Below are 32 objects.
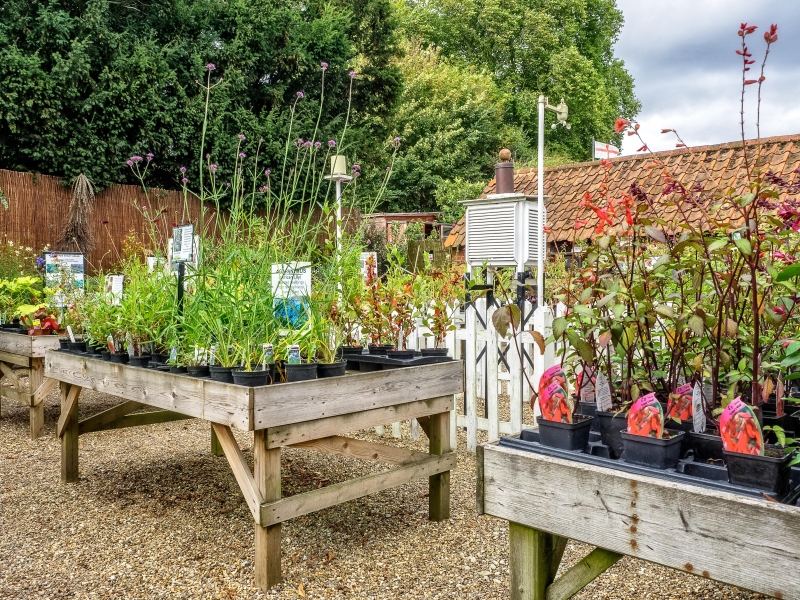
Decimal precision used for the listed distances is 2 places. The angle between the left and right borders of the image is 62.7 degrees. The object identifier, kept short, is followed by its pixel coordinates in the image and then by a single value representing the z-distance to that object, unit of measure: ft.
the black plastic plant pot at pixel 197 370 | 8.48
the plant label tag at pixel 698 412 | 5.13
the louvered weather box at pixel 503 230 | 17.63
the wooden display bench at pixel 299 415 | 7.48
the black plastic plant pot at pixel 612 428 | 5.35
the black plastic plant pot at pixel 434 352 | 10.31
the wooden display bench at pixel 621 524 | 4.13
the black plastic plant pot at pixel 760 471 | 4.34
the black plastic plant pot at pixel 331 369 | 8.43
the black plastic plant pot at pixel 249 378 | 7.60
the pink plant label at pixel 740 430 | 4.42
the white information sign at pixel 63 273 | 16.58
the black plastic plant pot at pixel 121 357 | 10.11
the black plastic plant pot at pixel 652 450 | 4.79
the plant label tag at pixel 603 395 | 5.65
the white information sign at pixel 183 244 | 9.28
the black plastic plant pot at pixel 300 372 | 8.07
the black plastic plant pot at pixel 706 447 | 5.02
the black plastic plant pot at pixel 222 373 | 8.00
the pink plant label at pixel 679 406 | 5.28
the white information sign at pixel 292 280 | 8.60
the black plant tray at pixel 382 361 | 9.40
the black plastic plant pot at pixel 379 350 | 10.05
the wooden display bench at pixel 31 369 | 14.88
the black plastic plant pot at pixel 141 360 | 9.68
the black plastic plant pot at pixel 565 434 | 5.24
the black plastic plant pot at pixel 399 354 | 9.89
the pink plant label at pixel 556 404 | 5.27
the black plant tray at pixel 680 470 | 4.46
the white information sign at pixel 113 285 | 11.30
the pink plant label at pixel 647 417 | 4.83
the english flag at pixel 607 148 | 16.96
